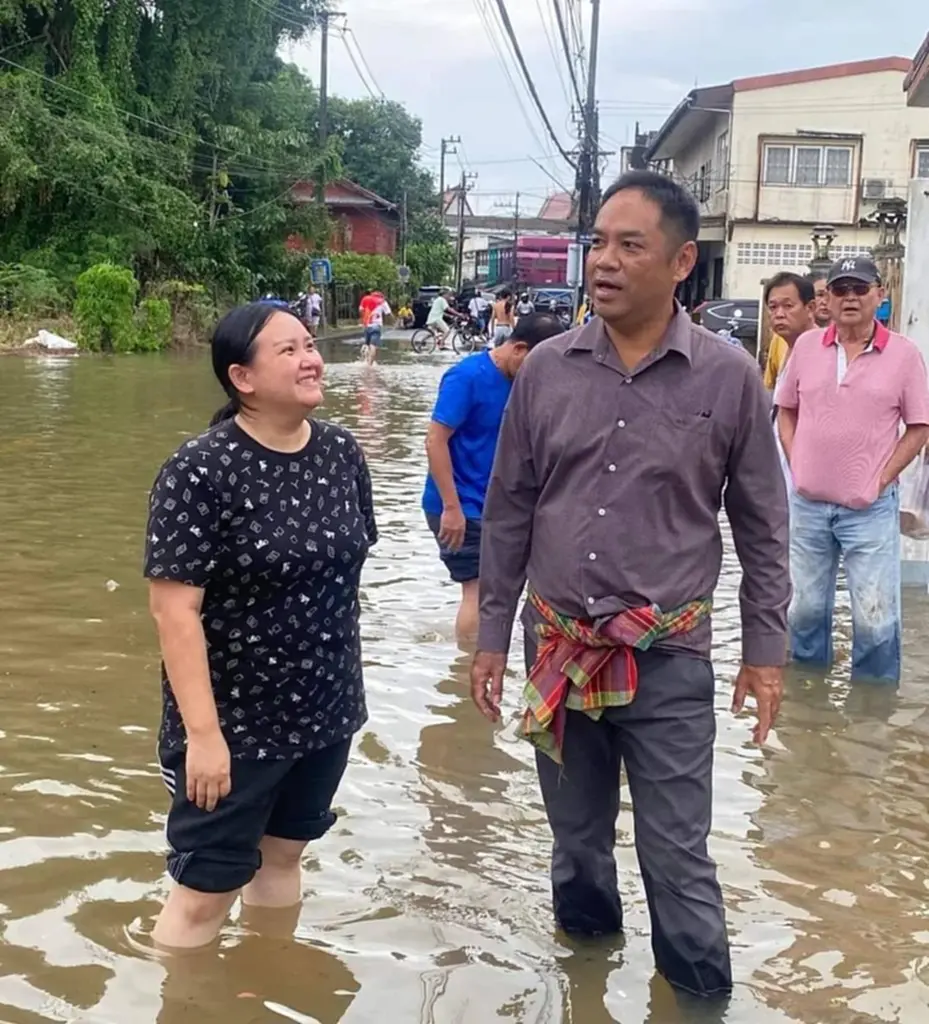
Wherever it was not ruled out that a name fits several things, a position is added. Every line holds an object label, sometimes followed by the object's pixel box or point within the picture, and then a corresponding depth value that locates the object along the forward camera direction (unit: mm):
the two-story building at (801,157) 38531
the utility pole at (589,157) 28953
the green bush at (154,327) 29438
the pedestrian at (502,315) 27828
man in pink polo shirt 5668
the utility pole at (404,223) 67875
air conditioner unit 39188
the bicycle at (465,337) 36031
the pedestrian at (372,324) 28312
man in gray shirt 3123
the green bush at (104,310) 28375
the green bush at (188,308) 32250
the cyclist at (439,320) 35372
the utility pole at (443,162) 84306
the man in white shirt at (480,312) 37419
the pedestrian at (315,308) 35781
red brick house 57750
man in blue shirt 5707
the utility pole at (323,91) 41531
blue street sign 42750
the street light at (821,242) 17603
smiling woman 2984
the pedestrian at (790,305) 6582
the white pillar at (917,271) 7625
